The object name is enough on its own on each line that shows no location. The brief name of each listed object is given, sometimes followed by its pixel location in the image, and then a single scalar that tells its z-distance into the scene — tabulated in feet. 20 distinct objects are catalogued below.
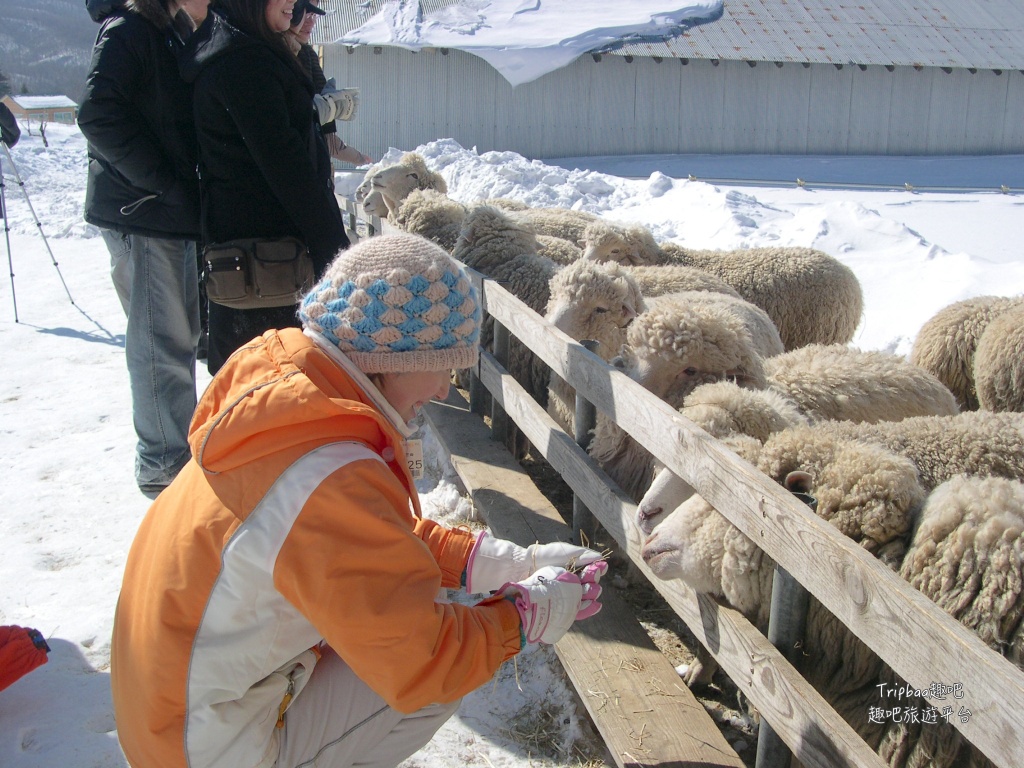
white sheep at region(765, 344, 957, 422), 11.81
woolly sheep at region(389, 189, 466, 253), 20.80
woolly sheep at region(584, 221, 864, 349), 20.30
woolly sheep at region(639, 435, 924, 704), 6.94
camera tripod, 24.45
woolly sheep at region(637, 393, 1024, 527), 8.84
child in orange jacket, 4.99
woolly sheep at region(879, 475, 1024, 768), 6.05
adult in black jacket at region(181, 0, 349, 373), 9.62
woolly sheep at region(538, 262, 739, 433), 14.62
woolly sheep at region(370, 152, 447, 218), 24.68
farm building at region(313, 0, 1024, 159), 70.23
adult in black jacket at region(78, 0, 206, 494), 10.28
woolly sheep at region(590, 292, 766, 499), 12.00
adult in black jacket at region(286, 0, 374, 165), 13.39
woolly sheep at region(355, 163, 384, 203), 25.41
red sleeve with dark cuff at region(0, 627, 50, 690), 8.58
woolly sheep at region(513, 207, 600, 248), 23.20
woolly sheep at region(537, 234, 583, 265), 19.99
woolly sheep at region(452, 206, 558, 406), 16.16
